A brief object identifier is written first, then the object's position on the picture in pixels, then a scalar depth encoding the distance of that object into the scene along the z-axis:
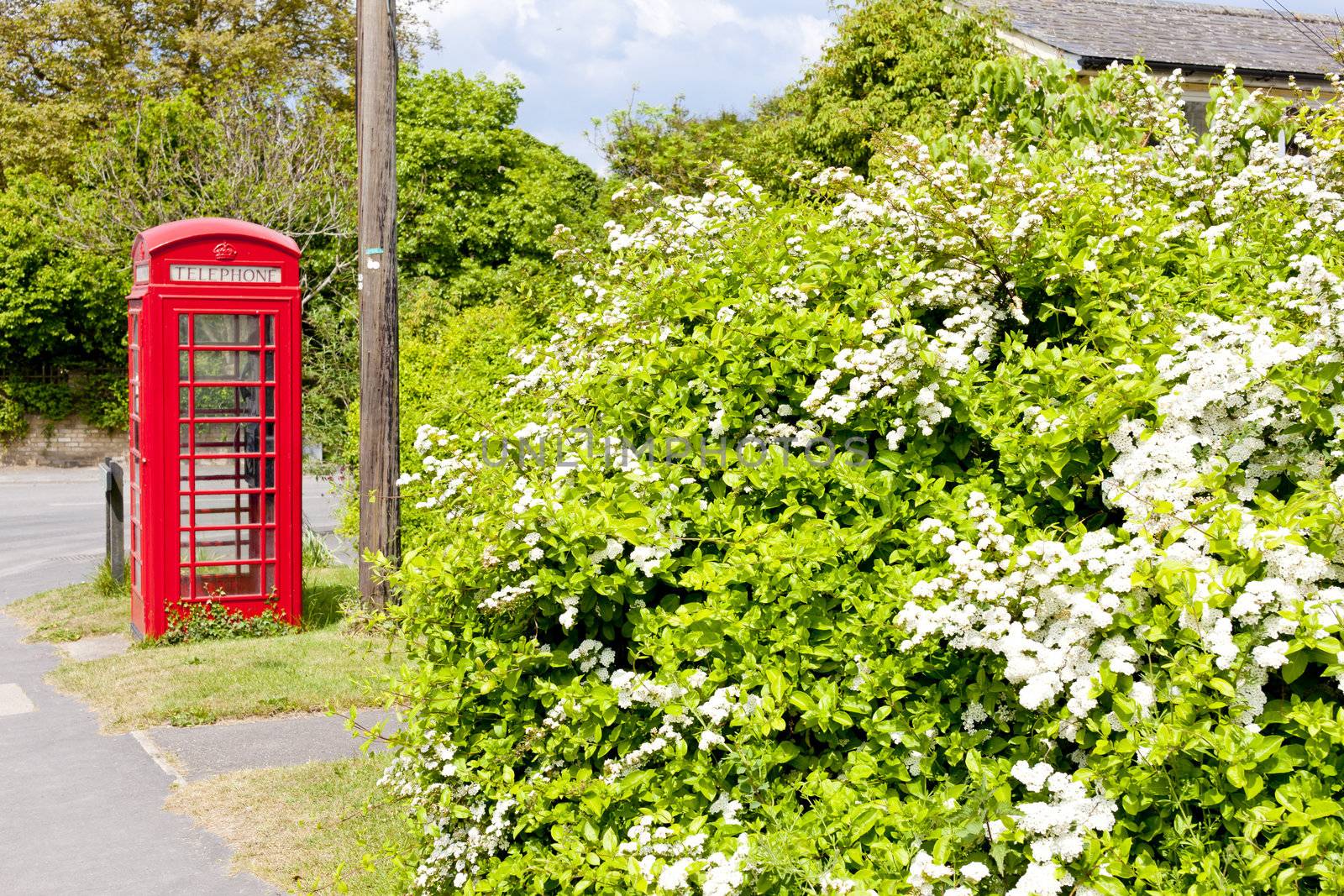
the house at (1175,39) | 22.58
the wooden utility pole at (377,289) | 8.37
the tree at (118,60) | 30.19
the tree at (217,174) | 21.86
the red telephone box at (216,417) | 8.39
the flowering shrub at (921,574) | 2.73
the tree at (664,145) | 28.00
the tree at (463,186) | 27.19
